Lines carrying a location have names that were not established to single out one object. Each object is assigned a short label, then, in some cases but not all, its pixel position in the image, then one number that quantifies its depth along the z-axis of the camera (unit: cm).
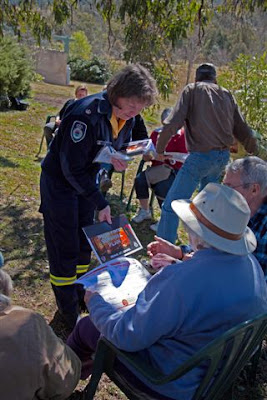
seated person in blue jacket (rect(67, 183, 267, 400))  158
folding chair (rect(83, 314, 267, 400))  156
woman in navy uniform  240
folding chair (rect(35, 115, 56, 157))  729
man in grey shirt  374
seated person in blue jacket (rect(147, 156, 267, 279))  249
